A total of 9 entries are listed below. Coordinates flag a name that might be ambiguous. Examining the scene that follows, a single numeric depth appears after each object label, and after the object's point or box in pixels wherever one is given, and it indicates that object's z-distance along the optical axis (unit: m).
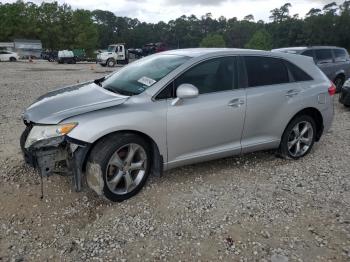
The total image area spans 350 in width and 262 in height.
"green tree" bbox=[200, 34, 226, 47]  87.88
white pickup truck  31.34
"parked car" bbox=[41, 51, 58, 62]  47.84
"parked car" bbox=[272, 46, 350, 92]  10.55
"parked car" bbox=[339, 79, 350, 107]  9.03
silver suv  3.42
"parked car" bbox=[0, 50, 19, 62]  38.88
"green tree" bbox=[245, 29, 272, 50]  77.56
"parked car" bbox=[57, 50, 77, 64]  38.87
